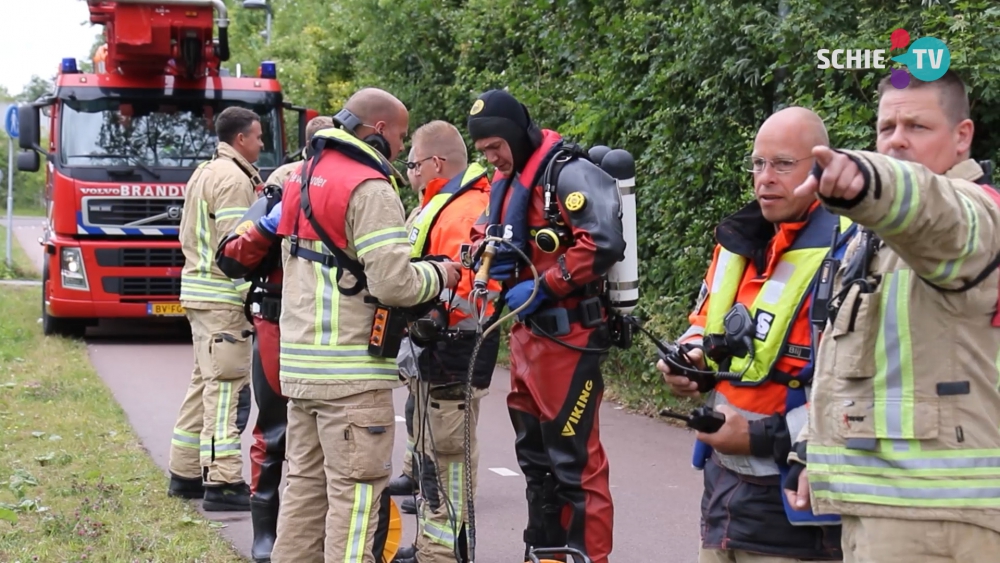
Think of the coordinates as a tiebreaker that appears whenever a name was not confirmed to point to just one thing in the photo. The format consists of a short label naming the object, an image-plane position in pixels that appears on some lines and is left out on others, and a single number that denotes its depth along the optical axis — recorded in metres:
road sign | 17.25
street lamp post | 13.57
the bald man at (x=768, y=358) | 3.36
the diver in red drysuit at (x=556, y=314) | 5.05
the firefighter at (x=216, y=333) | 7.14
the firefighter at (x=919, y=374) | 2.65
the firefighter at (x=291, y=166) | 6.37
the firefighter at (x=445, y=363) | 5.62
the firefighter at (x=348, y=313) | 4.64
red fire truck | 13.76
